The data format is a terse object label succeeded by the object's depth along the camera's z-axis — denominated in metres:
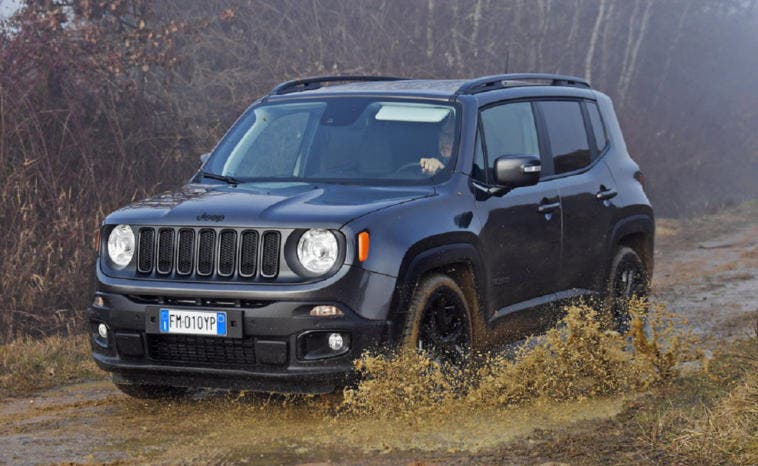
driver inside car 6.99
